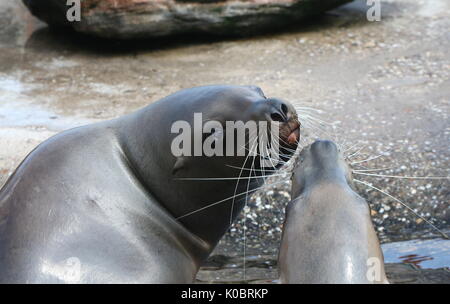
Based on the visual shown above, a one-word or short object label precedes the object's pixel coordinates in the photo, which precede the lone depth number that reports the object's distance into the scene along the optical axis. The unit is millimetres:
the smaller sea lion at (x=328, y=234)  6187
